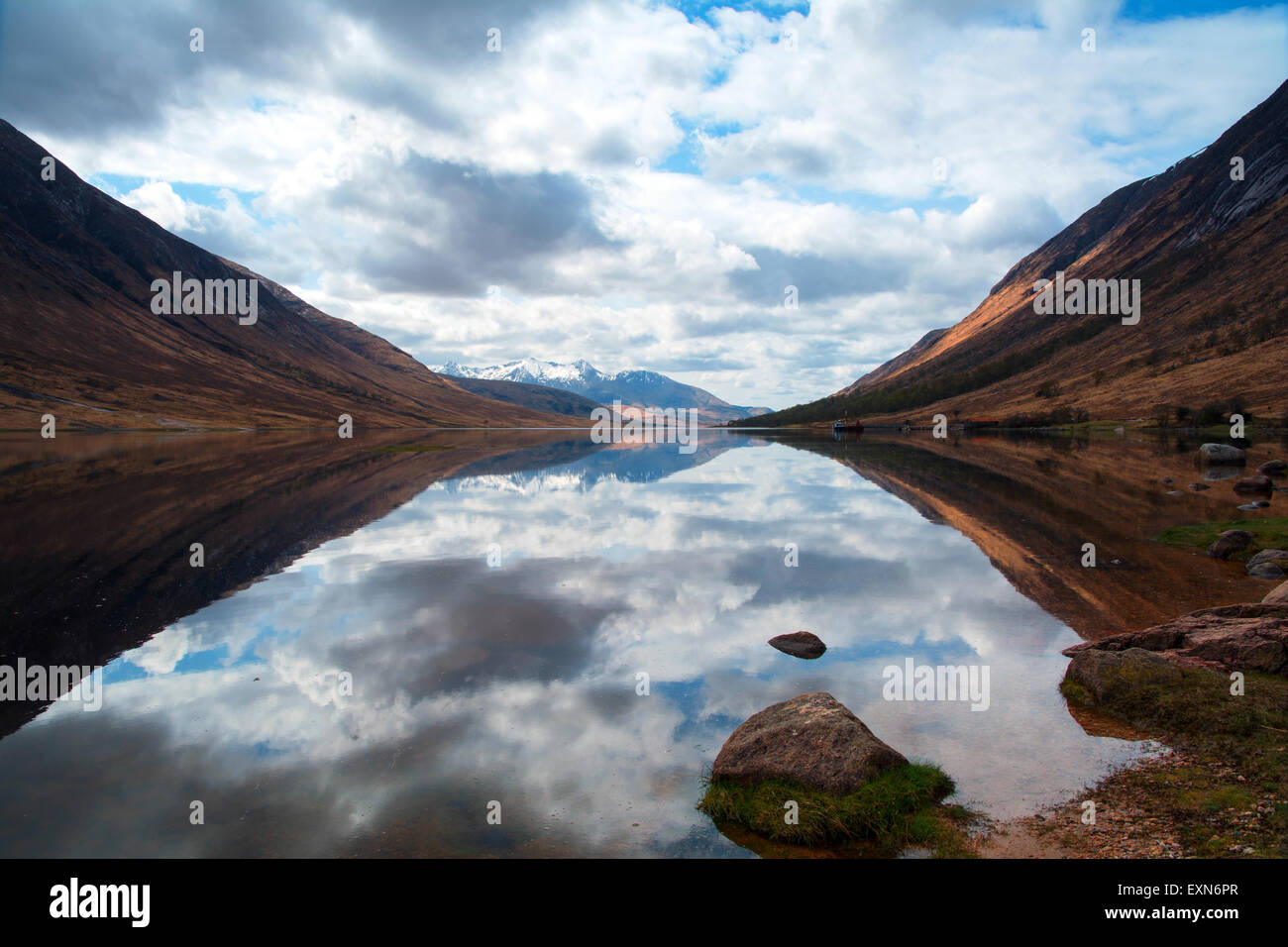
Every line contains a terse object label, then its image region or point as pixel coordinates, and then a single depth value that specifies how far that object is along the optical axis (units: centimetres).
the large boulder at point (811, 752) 1145
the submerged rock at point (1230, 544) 2925
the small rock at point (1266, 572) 2551
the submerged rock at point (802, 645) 1875
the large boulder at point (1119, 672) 1509
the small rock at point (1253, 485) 4569
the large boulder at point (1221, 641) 1599
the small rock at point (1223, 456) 6925
